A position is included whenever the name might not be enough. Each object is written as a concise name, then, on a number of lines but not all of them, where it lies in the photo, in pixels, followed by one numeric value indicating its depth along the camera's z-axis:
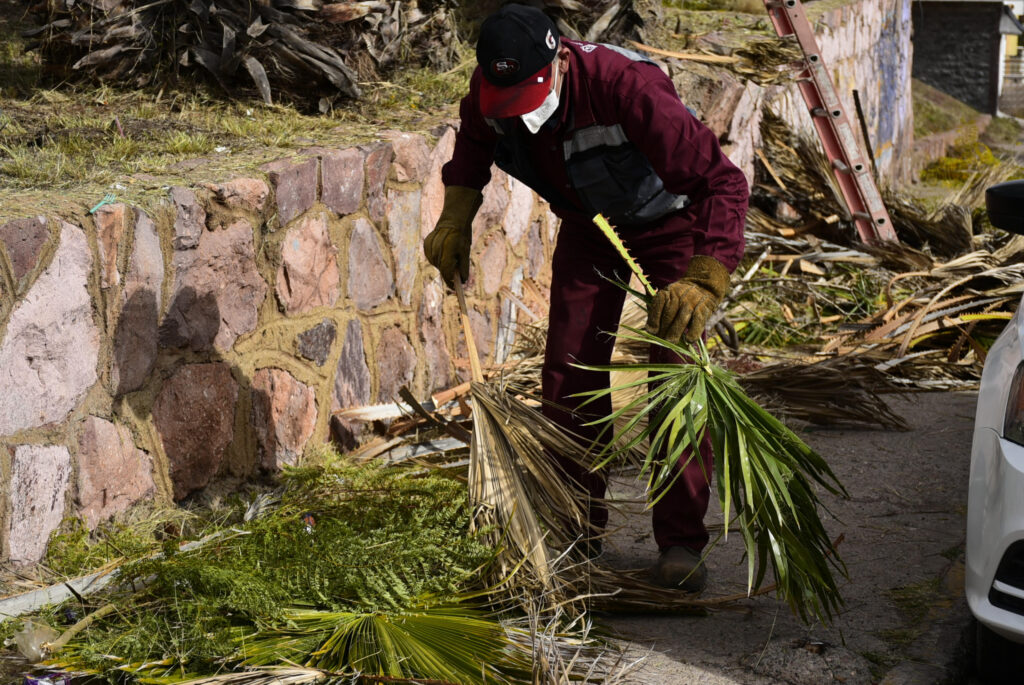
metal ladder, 15.30
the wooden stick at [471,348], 6.89
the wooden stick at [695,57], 14.11
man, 6.14
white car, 5.12
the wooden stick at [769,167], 16.09
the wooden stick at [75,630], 5.74
